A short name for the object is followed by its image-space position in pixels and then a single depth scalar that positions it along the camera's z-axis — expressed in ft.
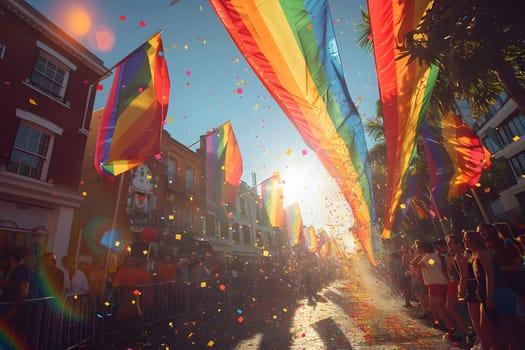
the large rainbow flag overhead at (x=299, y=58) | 11.89
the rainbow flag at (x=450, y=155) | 22.90
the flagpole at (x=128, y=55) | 24.71
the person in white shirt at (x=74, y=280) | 17.65
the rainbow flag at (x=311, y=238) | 124.47
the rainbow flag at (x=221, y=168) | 38.63
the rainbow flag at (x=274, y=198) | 52.21
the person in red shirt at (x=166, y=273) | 25.43
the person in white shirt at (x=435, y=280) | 15.79
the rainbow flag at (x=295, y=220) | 77.14
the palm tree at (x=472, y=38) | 11.41
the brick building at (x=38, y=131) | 27.99
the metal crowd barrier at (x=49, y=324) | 10.85
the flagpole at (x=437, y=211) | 27.72
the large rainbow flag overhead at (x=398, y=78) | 11.39
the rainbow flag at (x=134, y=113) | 22.52
